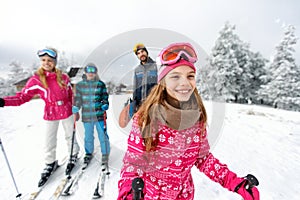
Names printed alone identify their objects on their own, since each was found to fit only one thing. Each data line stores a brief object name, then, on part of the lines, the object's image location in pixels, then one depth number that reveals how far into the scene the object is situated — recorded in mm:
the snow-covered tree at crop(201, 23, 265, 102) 19391
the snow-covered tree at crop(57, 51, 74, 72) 37250
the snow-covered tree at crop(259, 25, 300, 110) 18922
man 2861
